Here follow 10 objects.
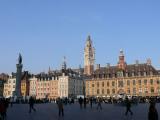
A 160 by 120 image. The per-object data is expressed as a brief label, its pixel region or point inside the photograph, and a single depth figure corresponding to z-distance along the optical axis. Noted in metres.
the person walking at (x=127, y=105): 18.13
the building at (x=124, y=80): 69.93
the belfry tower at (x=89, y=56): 112.69
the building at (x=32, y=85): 96.08
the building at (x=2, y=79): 104.96
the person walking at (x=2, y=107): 13.62
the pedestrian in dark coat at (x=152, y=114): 9.04
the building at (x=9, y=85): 99.57
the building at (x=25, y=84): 98.10
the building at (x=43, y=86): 93.20
